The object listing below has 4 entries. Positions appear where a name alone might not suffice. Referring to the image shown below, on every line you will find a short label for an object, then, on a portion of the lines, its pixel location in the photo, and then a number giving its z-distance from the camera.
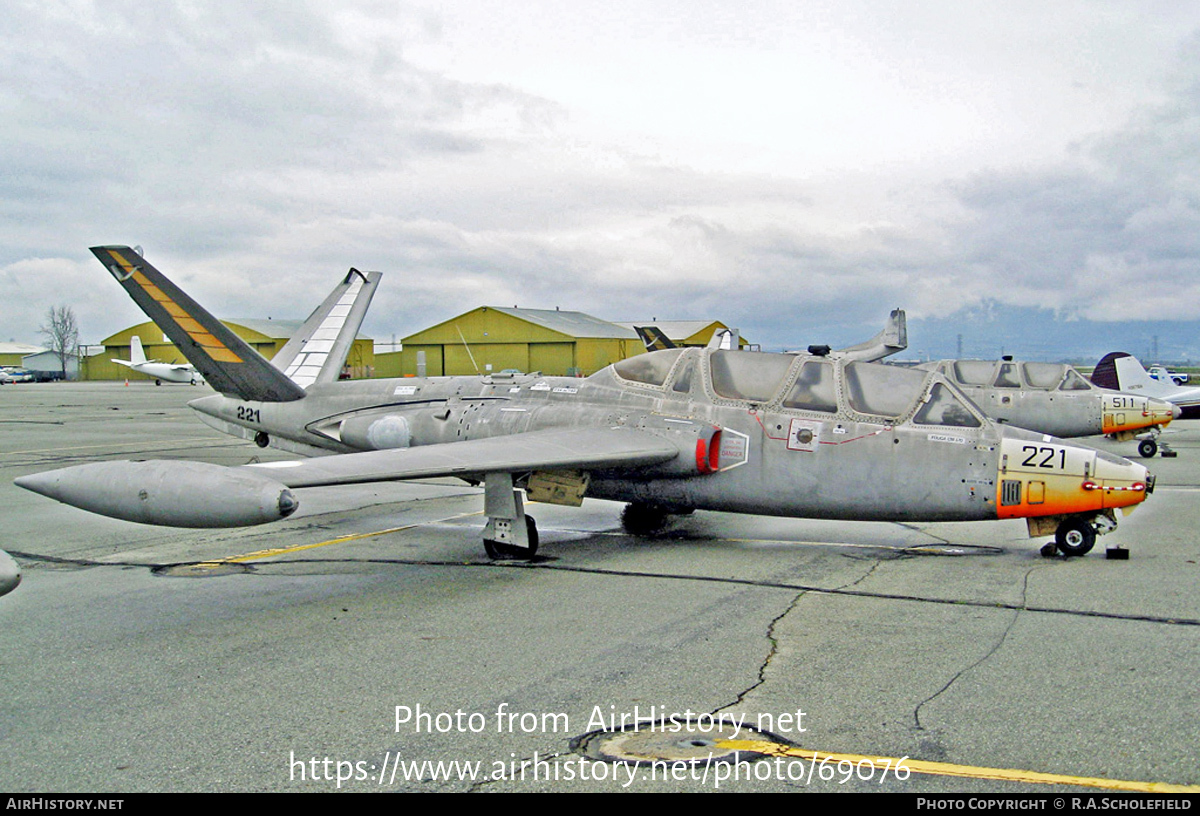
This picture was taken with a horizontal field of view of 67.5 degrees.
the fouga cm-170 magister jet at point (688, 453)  7.64
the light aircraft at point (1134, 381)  28.67
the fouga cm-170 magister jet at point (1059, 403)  20.34
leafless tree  129.88
